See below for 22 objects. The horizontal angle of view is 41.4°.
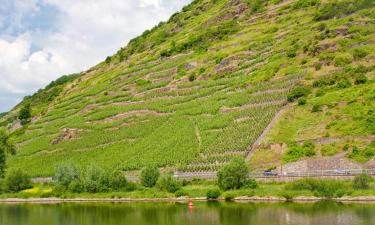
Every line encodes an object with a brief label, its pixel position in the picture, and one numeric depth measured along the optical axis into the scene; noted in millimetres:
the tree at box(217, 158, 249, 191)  74500
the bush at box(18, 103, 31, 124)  181625
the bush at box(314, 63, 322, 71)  112406
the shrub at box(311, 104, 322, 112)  92812
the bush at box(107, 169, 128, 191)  89188
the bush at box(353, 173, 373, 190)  64750
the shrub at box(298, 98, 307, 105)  97500
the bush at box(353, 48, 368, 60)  109000
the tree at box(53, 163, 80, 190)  98438
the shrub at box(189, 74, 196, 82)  144500
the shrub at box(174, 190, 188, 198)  78875
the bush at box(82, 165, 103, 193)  91875
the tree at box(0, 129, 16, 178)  113938
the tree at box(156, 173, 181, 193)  81125
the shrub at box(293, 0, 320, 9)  164800
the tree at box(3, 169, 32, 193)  104562
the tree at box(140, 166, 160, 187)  87250
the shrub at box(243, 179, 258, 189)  74688
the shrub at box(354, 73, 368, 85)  97875
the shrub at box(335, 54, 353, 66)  109481
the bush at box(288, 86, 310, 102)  101312
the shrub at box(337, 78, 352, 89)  98938
